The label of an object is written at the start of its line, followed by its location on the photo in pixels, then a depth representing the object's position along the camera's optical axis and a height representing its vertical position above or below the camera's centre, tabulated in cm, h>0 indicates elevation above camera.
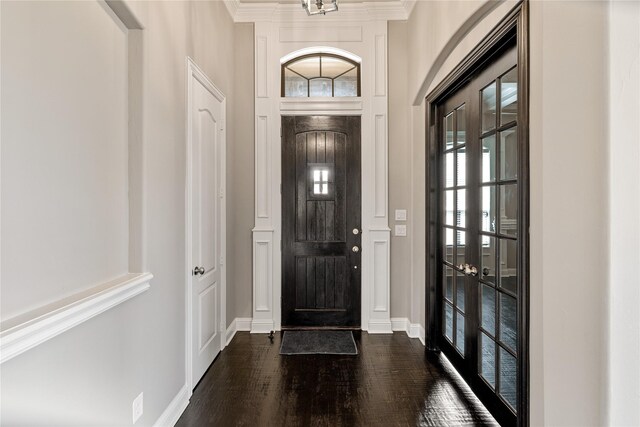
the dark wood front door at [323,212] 375 -2
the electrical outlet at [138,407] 171 -98
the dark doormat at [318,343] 314 -126
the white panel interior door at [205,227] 256 -13
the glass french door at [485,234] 190 -15
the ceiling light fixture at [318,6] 267 +159
